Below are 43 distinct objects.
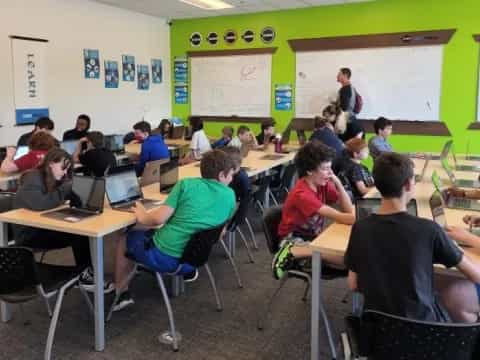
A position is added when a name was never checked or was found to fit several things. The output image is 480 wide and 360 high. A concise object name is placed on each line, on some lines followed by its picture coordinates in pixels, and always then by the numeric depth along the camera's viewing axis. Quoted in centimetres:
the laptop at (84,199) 295
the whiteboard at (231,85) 838
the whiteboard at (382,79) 710
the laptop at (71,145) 543
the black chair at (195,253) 273
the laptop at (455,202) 308
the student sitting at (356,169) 379
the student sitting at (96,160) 497
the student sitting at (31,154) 395
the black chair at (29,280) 231
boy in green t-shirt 273
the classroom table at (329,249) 226
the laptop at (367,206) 239
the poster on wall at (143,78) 839
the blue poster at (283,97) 818
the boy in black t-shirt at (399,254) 169
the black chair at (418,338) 155
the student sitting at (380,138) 495
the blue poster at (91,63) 730
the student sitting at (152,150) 505
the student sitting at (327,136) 536
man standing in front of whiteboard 722
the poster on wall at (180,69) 904
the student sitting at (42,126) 540
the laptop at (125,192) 315
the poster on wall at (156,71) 875
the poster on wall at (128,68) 802
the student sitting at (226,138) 592
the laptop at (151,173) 396
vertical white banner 628
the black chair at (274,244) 267
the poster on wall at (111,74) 770
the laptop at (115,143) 621
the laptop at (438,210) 254
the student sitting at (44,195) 301
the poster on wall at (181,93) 916
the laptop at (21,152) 443
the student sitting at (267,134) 692
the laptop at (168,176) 371
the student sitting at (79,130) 630
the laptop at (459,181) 397
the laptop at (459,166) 496
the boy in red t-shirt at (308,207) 266
